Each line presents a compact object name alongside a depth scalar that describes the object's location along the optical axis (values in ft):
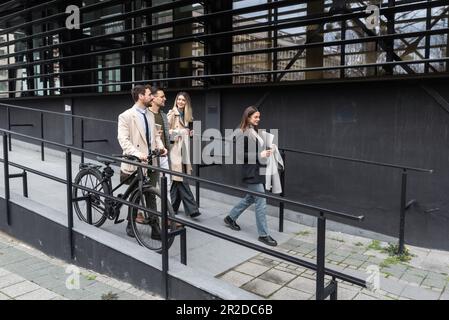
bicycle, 14.03
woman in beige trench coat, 17.43
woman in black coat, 15.65
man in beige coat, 15.00
